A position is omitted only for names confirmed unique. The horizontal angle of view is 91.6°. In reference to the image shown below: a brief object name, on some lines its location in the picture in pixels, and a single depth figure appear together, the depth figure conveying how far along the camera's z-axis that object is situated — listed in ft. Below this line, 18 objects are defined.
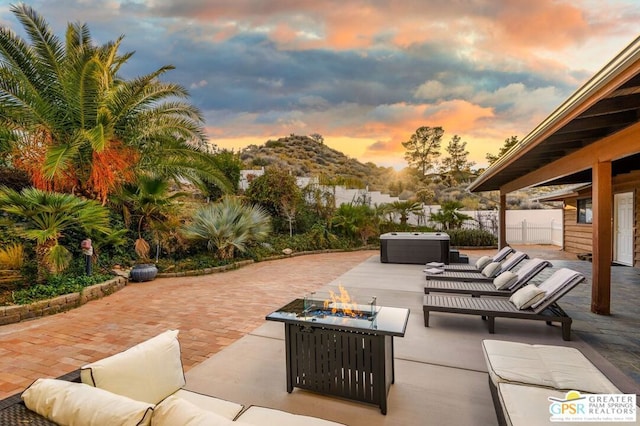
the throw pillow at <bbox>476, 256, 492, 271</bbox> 23.57
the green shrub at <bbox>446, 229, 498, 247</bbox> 45.75
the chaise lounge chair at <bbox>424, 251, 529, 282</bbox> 20.37
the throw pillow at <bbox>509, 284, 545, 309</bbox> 13.43
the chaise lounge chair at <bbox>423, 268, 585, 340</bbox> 12.92
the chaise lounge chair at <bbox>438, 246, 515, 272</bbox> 23.68
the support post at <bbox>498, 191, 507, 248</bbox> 36.11
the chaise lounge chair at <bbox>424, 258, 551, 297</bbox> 16.98
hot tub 32.19
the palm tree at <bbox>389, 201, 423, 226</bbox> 52.42
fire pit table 8.27
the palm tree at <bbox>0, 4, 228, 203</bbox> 21.25
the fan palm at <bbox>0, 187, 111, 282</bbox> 18.06
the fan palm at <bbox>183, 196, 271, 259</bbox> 31.14
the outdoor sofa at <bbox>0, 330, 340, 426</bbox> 4.18
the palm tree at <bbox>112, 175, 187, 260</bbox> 26.71
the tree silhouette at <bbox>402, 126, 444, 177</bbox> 111.86
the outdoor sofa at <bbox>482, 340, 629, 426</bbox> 6.12
